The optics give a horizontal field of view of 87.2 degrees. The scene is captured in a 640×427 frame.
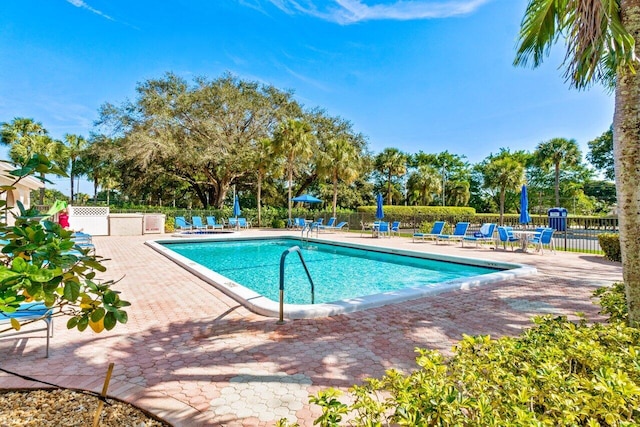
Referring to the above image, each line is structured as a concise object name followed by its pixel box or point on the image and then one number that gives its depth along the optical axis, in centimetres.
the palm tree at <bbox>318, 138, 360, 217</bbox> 2550
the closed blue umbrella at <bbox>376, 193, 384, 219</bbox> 2048
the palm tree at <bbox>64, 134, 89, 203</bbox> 3681
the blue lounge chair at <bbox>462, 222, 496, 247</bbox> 1399
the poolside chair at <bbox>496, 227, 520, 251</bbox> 1269
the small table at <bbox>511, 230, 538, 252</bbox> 1237
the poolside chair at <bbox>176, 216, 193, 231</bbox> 2036
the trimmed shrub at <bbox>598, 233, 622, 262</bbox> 1020
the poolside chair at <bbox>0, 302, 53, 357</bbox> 329
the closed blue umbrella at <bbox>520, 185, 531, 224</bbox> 1423
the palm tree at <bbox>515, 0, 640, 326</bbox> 304
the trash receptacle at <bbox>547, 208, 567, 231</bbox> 1720
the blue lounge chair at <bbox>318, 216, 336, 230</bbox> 2253
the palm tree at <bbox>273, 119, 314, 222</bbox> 2338
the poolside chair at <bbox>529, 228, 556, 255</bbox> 1190
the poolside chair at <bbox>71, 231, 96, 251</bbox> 966
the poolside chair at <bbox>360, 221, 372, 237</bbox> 2216
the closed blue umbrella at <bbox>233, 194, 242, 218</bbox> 2329
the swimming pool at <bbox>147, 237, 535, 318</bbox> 555
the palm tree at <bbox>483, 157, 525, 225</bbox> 2919
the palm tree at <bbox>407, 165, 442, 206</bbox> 3688
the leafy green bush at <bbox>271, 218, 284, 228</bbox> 2595
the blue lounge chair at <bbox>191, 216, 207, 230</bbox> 2075
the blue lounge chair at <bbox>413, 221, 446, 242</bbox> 1596
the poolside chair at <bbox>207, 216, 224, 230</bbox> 2148
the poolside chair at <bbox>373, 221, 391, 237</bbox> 1816
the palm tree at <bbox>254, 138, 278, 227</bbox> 2408
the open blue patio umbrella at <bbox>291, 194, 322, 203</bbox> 2391
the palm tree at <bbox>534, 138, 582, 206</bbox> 3102
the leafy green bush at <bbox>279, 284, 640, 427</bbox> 147
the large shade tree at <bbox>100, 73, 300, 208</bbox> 2653
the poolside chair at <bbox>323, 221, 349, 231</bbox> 2225
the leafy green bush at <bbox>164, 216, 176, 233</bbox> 2089
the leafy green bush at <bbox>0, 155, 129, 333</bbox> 112
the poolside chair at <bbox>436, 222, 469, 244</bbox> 1478
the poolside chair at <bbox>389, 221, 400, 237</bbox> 1941
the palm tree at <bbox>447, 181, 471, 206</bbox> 4325
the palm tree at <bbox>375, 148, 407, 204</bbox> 3481
